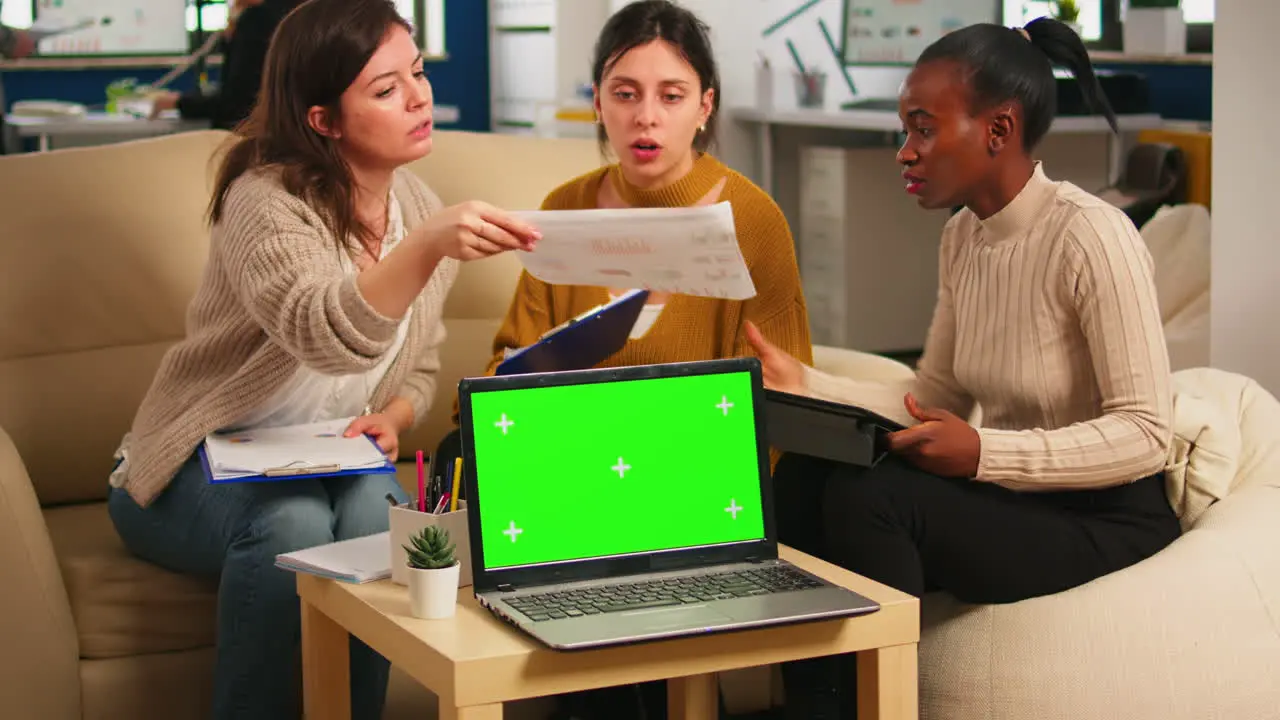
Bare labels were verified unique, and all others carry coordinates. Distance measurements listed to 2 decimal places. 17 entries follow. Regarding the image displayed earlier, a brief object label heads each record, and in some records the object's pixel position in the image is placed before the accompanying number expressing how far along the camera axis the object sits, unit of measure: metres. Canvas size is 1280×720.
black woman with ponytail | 1.69
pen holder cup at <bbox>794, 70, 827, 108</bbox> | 5.50
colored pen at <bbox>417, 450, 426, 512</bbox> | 1.53
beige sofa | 1.98
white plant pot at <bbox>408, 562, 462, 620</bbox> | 1.42
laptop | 1.45
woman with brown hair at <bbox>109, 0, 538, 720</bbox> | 1.87
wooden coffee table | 1.32
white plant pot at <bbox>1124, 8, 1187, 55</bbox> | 4.70
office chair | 3.95
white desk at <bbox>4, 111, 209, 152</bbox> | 5.70
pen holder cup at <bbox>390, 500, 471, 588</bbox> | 1.52
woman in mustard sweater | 2.09
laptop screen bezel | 1.48
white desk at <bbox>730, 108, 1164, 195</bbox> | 4.46
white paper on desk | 1.56
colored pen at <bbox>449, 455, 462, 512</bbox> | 1.55
